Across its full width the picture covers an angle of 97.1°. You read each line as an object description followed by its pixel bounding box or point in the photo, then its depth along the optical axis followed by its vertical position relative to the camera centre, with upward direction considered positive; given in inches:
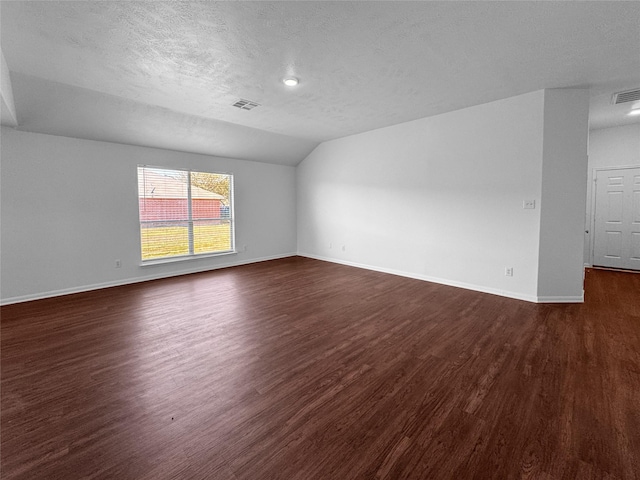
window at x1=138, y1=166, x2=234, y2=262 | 206.7 +11.8
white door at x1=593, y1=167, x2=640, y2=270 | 213.0 +6.4
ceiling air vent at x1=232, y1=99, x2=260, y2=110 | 159.5 +71.4
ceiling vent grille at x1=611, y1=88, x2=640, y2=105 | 151.7 +73.0
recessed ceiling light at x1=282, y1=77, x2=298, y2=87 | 130.5 +68.9
